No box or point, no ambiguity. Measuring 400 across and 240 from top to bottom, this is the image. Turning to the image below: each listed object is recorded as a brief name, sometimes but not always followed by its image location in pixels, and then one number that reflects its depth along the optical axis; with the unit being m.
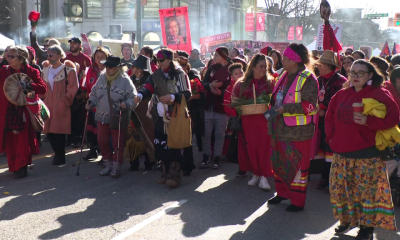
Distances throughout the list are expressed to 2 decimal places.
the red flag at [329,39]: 8.32
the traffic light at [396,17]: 53.03
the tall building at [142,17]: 37.81
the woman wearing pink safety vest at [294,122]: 5.69
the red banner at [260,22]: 43.59
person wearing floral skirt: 4.70
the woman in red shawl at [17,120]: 7.15
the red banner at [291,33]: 52.66
